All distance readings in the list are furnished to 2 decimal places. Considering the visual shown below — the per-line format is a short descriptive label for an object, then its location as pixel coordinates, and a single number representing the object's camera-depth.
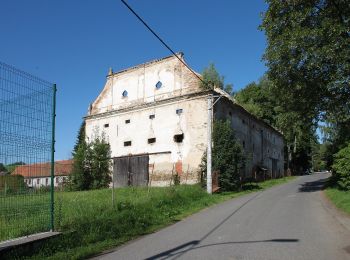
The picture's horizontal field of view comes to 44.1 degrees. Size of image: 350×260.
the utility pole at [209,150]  25.88
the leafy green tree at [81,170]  38.28
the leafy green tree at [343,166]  20.80
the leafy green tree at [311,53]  21.55
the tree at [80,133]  65.76
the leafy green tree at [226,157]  28.66
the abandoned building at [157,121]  34.69
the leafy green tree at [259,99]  63.03
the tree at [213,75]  50.67
